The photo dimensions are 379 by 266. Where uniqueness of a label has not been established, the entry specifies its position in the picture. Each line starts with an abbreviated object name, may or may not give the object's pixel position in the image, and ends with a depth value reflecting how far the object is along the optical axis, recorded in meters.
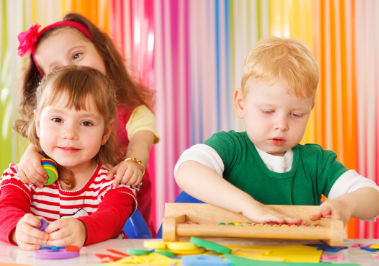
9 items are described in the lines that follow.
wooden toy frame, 1.19
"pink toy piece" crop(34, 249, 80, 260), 1.21
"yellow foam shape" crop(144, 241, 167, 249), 1.23
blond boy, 1.36
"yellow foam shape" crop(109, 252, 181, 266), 1.18
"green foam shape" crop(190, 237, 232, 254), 1.20
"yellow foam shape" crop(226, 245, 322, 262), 1.21
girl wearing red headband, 1.79
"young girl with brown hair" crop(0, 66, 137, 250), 1.44
